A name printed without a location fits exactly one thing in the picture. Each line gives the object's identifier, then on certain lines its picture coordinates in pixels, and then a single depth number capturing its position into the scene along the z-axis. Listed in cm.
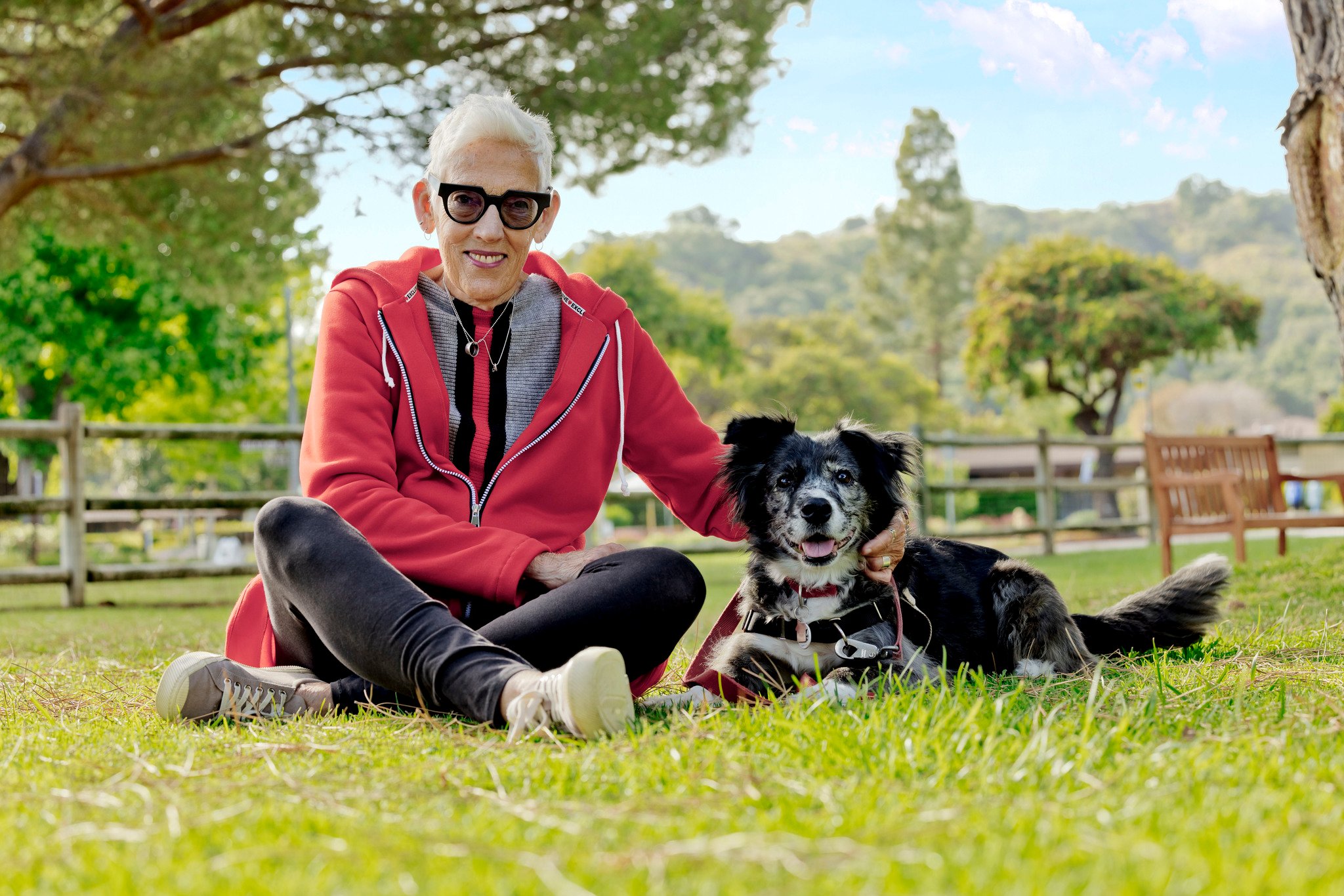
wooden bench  763
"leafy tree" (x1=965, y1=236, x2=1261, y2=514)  3066
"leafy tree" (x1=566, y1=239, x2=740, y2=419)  3566
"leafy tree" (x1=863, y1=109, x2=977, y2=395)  5931
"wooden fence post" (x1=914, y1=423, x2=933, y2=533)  1120
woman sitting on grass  227
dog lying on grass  291
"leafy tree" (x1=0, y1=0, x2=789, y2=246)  941
